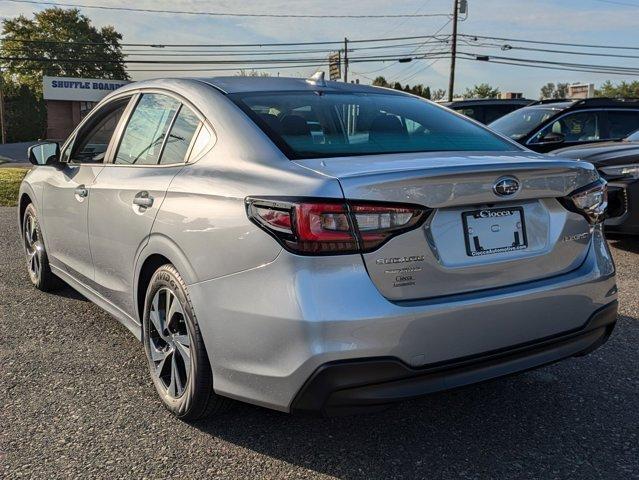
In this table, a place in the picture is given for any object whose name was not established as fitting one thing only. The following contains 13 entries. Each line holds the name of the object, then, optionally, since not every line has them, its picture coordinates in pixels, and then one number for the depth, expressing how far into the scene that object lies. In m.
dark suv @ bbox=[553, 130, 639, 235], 6.01
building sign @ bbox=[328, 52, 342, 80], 38.23
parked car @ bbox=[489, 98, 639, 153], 8.80
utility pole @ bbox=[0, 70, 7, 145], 61.78
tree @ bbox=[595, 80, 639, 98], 104.88
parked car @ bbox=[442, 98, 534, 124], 13.02
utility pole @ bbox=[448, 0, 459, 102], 43.25
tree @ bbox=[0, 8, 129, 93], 76.25
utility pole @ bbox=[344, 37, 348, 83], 57.86
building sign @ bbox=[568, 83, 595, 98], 43.31
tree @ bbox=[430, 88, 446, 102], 92.23
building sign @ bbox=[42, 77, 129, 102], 55.78
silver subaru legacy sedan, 2.26
